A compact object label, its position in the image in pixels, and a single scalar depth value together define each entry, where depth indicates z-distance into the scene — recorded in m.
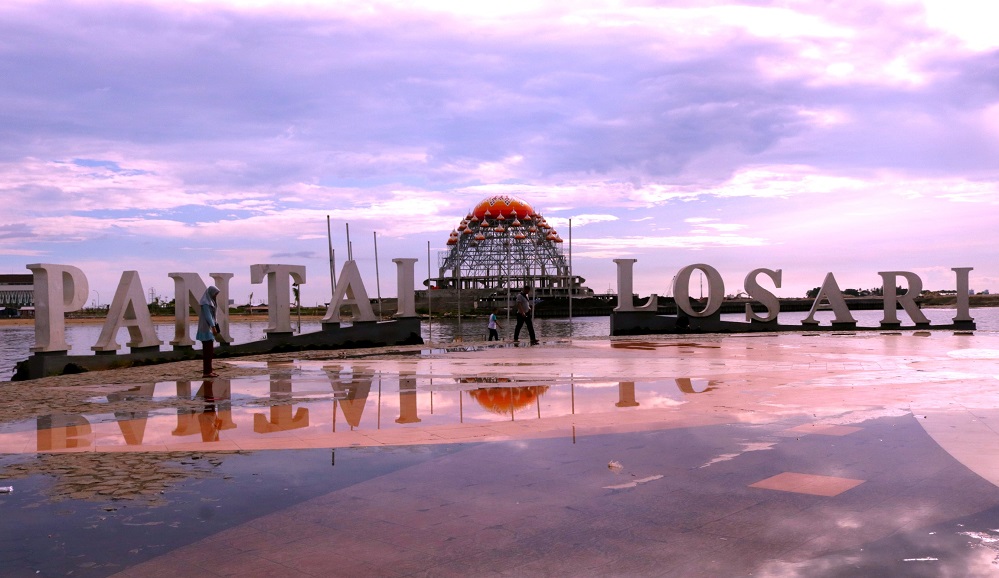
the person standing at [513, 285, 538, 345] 22.59
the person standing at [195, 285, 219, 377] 13.77
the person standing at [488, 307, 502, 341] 30.38
